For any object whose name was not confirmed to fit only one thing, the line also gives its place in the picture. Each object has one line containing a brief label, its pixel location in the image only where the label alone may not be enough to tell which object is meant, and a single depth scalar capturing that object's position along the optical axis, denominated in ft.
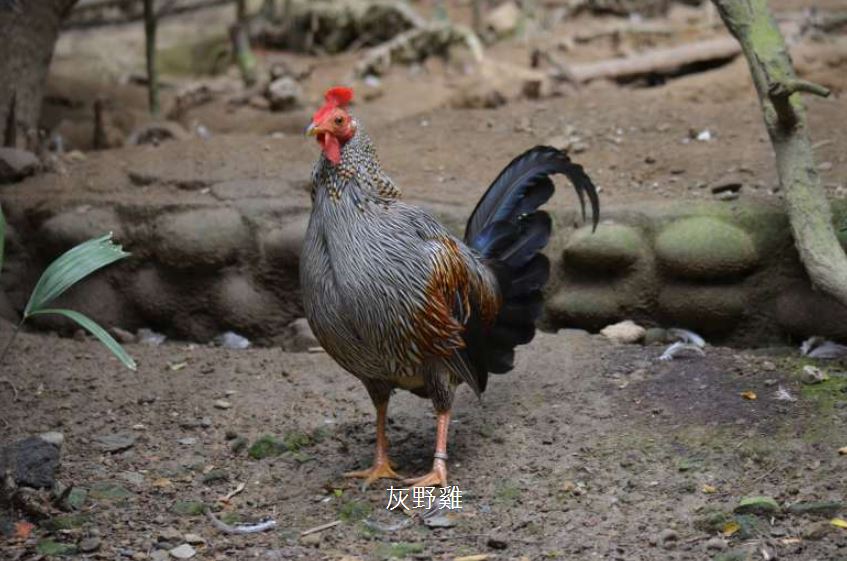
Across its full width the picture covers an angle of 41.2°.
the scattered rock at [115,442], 16.90
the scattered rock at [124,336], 22.50
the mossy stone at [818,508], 13.56
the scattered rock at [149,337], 22.76
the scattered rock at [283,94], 30.44
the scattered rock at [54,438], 16.37
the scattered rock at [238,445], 16.89
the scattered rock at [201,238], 22.86
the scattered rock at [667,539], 13.37
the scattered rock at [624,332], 20.02
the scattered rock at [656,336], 20.16
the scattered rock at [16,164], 25.07
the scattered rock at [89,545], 13.74
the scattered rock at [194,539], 14.11
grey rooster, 14.55
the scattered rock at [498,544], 13.67
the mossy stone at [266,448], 16.66
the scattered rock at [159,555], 13.67
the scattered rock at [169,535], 14.14
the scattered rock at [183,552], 13.74
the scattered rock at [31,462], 14.97
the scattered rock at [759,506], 13.73
